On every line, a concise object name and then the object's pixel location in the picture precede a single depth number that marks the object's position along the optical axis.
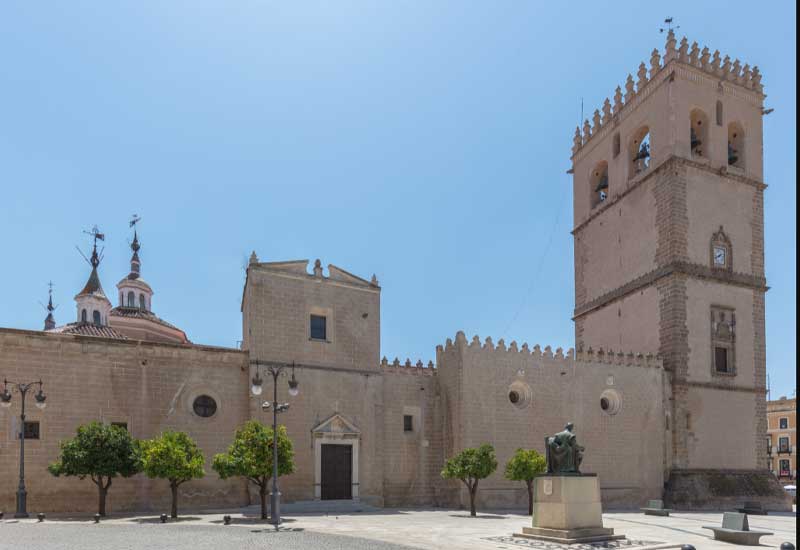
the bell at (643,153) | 33.50
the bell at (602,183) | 36.38
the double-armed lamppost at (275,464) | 17.25
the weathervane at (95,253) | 41.41
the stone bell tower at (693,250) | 30.17
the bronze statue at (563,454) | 15.73
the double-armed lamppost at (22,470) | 18.67
